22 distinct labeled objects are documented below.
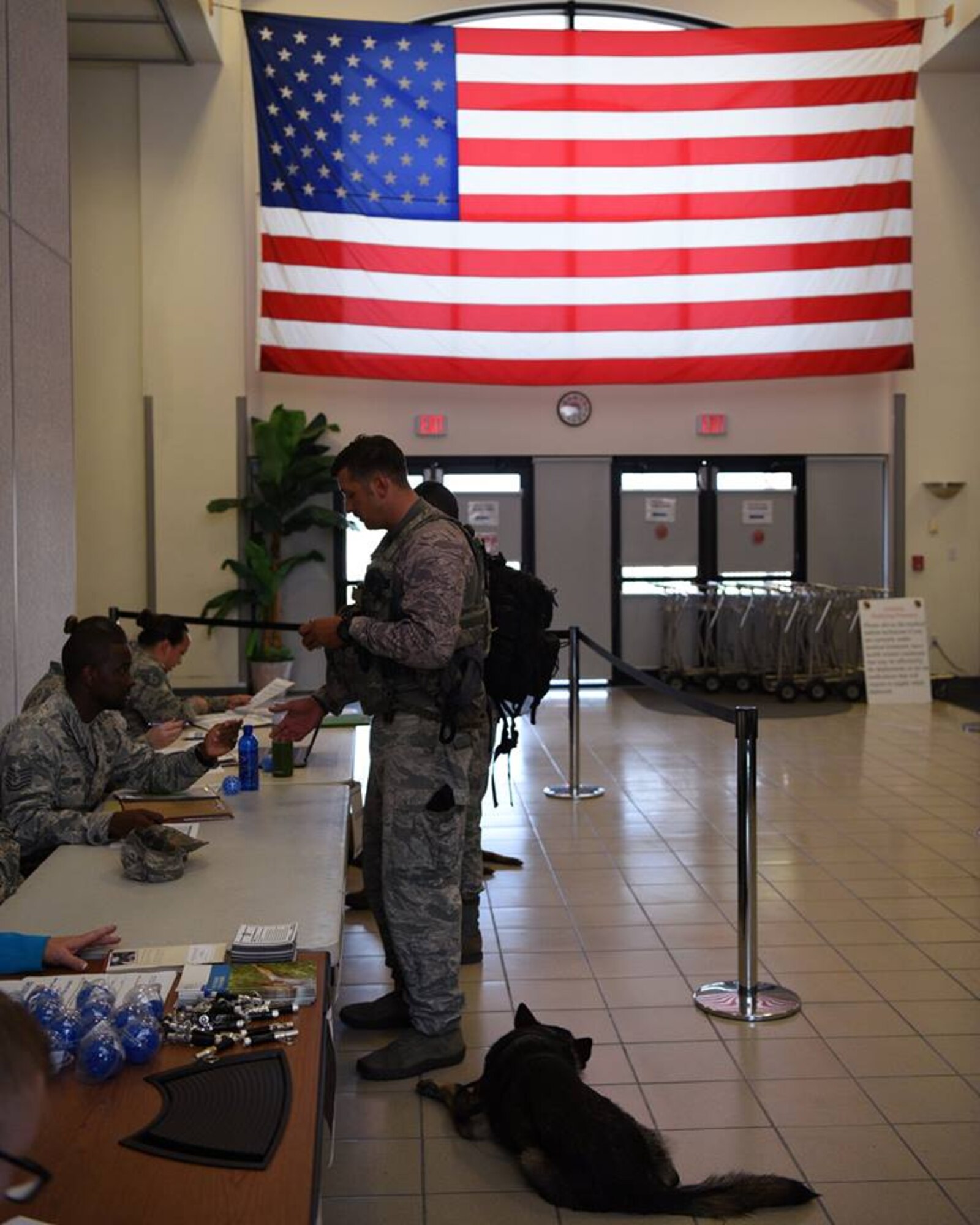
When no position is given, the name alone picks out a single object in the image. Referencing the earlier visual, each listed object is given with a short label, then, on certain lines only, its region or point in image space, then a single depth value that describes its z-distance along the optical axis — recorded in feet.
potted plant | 39.65
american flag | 38.86
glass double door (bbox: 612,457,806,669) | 44.32
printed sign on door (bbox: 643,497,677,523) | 44.24
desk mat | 6.19
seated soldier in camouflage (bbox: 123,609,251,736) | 18.92
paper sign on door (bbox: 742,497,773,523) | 44.42
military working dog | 10.18
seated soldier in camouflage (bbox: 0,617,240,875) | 11.94
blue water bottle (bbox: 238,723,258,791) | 14.14
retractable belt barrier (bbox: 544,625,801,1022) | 14.70
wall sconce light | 42.93
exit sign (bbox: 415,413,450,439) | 43.24
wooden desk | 5.70
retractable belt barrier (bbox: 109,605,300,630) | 17.17
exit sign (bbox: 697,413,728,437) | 43.83
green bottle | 14.90
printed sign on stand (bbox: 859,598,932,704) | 39.73
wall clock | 43.83
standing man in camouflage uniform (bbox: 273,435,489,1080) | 12.34
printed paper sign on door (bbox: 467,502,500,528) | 44.06
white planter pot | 40.55
